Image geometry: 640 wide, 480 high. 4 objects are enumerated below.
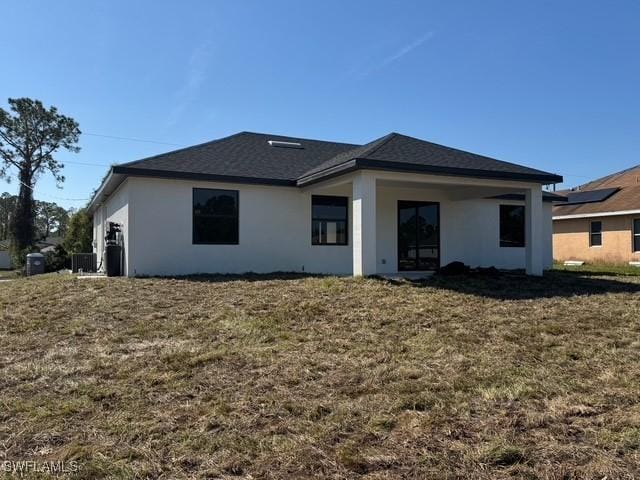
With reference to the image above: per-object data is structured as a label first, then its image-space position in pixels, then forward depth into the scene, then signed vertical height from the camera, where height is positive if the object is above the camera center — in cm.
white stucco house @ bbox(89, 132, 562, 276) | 1166 +105
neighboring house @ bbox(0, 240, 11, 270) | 3989 -71
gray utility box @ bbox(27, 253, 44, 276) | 2059 -59
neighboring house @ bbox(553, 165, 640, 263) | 2088 +103
